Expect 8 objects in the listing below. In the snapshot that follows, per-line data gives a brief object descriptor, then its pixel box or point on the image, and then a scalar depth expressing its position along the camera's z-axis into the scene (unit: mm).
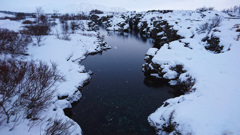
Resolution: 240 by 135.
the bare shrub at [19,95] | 7410
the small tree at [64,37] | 36603
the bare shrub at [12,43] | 20100
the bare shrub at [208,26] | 31031
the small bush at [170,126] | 9065
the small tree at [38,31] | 29617
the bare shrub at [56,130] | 7299
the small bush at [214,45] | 20047
